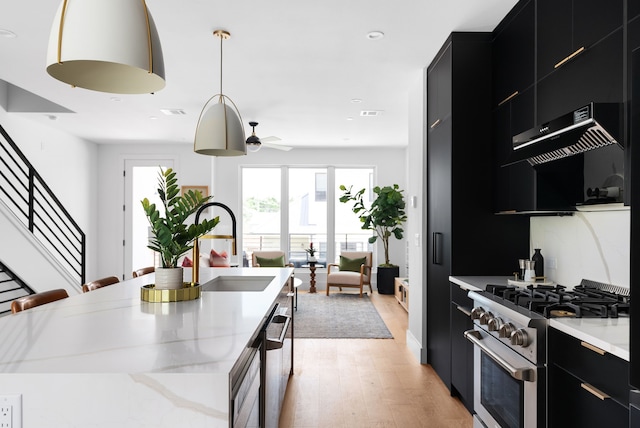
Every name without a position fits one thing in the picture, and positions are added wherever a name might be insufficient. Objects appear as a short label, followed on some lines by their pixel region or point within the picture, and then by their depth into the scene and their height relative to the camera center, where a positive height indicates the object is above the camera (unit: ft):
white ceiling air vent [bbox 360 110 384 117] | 19.20 +4.58
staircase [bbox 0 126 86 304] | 16.03 -0.47
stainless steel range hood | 6.05 +1.28
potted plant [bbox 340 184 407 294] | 26.22 +0.16
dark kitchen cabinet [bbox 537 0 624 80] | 6.49 +3.05
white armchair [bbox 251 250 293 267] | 26.61 -2.13
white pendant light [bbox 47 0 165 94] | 4.42 +1.82
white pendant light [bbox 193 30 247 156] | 9.86 +1.94
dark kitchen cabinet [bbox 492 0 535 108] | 9.02 +3.58
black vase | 9.98 -0.90
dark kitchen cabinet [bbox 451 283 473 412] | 9.61 -2.75
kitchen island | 3.72 -1.22
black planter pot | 26.50 -3.23
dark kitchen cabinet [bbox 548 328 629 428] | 4.82 -1.87
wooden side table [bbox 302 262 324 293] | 27.22 -3.27
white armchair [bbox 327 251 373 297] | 25.79 -2.87
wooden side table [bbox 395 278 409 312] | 21.35 -3.34
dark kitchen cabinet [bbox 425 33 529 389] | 10.96 +0.91
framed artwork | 27.89 +2.01
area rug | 17.25 -4.15
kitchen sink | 10.56 -1.39
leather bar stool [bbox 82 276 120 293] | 10.19 -1.43
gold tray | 6.97 -1.11
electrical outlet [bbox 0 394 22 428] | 3.70 -1.52
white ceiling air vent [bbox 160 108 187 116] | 18.97 +4.58
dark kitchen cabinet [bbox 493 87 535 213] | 8.89 +1.36
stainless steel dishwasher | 6.83 -2.38
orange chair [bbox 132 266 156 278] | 13.73 -1.49
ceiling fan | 19.43 +3.55
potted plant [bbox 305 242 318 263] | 27.43 -1.96
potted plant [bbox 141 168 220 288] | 7.00 -0.18
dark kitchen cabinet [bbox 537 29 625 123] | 6.31 +2.18
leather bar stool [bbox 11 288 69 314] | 7.57 -1.37
